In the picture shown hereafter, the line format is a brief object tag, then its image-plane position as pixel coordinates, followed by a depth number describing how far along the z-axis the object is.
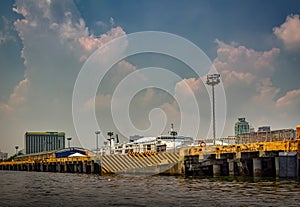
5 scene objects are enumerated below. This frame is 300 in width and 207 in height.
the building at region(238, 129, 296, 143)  46.78
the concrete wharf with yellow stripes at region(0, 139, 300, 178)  42.06
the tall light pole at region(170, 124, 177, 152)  101.26
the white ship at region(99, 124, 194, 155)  74.36
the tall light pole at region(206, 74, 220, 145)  79.62
